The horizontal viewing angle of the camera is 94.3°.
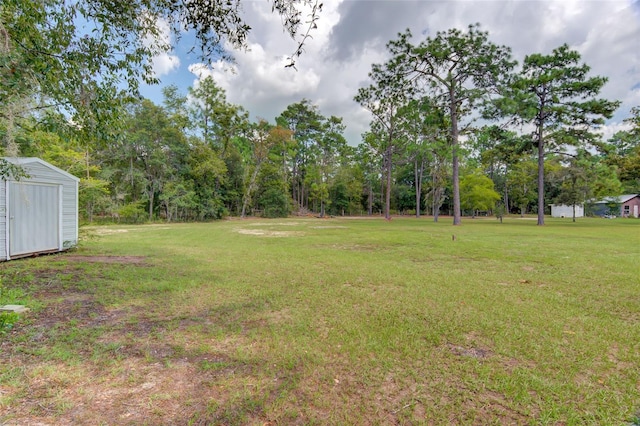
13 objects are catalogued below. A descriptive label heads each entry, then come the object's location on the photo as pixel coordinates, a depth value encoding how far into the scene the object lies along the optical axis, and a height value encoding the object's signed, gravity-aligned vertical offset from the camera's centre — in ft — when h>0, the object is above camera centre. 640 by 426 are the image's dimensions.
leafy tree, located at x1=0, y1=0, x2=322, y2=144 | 11.25 +7.26
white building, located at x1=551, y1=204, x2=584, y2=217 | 136.67 +1.16
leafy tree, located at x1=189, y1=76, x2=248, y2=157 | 90.63 +30.69
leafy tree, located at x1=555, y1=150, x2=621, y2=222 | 67.41 +9.02
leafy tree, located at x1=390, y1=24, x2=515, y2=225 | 63.57 +32.96
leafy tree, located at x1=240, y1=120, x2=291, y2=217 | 96.27 +23.24
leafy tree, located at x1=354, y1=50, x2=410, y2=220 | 76.13 +30.65
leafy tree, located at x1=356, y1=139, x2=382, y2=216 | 141.38 +16.35
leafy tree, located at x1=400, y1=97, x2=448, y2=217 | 71.26 +23.01
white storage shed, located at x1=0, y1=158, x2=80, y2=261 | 21.17 +0.04
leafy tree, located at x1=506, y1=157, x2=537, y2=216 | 118.01 +13.24
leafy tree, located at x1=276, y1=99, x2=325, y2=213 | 131.75 +35.20
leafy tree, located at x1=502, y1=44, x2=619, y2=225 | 61.41 +24.97
